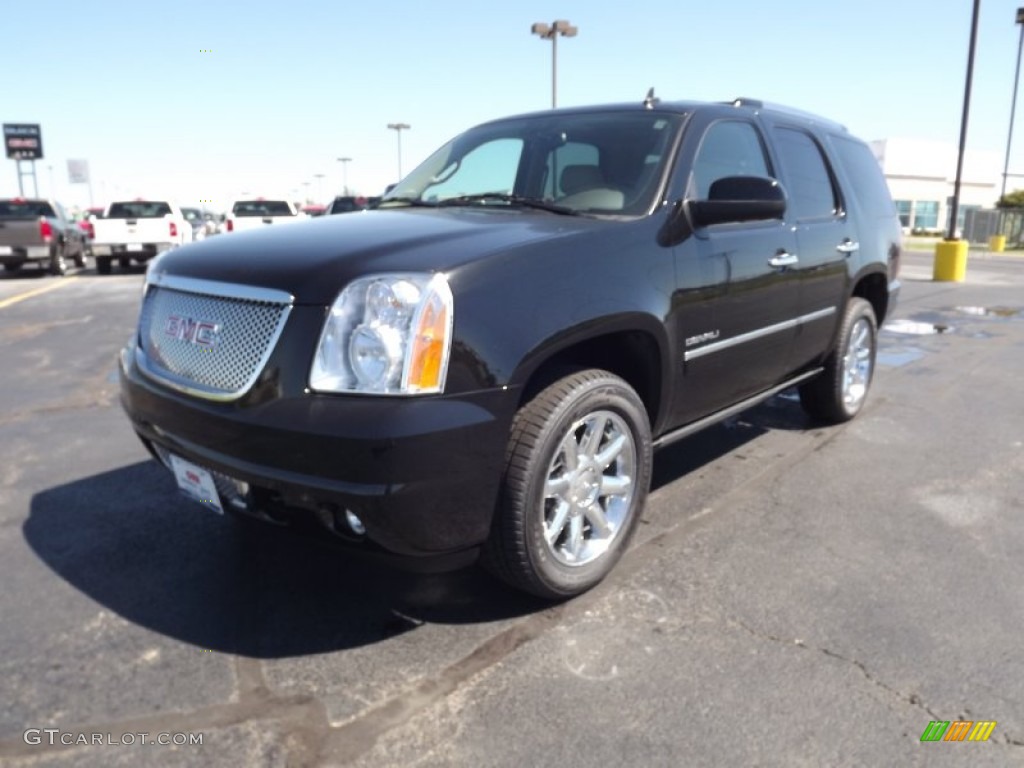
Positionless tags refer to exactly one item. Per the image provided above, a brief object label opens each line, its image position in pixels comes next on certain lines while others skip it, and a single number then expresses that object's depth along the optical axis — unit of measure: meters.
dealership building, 69.75
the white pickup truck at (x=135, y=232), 17.20
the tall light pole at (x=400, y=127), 54.53
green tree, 46.42
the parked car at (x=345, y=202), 23.84
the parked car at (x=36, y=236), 17.25
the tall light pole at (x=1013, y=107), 34.81
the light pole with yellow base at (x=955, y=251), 16.27
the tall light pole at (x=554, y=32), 26.09
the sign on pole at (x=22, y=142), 41.47
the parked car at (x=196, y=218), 21.30
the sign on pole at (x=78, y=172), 63.25
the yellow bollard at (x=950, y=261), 16.53
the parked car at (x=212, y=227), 21.71
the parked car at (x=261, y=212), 18.56
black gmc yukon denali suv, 2.43
